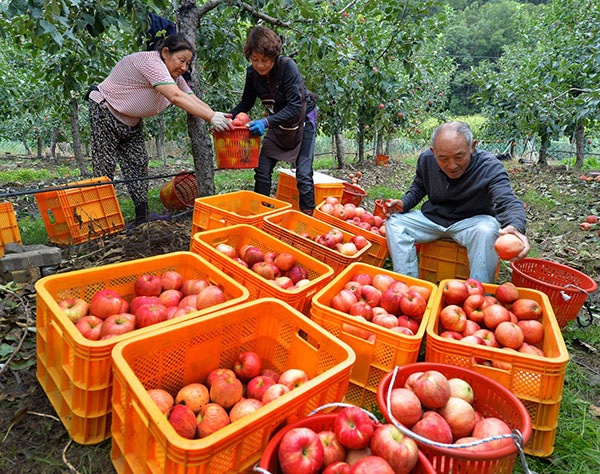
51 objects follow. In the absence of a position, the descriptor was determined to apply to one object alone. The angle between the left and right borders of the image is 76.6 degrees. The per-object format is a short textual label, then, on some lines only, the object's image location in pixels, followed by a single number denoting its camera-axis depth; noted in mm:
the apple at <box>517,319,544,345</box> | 2396
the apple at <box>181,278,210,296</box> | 2465
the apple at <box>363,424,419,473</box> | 1364
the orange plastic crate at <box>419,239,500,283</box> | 3584
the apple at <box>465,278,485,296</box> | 2623
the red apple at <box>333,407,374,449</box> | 1461
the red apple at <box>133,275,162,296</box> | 2436
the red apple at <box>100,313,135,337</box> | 2037
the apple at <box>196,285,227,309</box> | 2238
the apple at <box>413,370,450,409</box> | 1687
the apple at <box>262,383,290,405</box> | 1751
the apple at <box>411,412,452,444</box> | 1560
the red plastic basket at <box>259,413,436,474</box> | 1365
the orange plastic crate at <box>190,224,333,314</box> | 2410
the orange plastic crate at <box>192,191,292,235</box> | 3455
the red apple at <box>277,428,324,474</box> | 1347
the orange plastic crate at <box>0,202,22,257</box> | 3754
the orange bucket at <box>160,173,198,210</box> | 5570
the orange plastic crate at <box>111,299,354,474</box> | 1284
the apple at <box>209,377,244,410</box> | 1821
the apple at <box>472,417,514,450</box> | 1524
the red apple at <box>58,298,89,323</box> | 2158
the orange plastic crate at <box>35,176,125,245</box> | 4055
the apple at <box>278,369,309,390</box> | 1851
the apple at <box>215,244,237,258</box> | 3010
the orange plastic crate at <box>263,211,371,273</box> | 3145
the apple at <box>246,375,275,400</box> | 1872
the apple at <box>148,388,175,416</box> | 1693
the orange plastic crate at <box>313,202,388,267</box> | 3801
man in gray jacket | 2988
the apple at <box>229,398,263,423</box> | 1737
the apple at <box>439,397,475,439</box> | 1680
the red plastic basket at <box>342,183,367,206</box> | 5605
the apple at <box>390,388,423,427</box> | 1622
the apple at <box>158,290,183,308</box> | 2391
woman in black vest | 3996
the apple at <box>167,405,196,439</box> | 1553
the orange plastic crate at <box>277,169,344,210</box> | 5051
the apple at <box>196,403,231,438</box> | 1633
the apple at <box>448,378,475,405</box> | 1793
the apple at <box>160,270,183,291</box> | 2539
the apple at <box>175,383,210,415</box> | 1791
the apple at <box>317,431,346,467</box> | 1444
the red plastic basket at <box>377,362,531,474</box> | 1394
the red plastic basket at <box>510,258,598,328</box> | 2982
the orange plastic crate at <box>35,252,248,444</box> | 1667
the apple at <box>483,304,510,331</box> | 2443
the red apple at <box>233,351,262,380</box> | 2023
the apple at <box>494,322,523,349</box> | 2295
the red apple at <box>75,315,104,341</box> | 2047
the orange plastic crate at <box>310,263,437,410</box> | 2053
